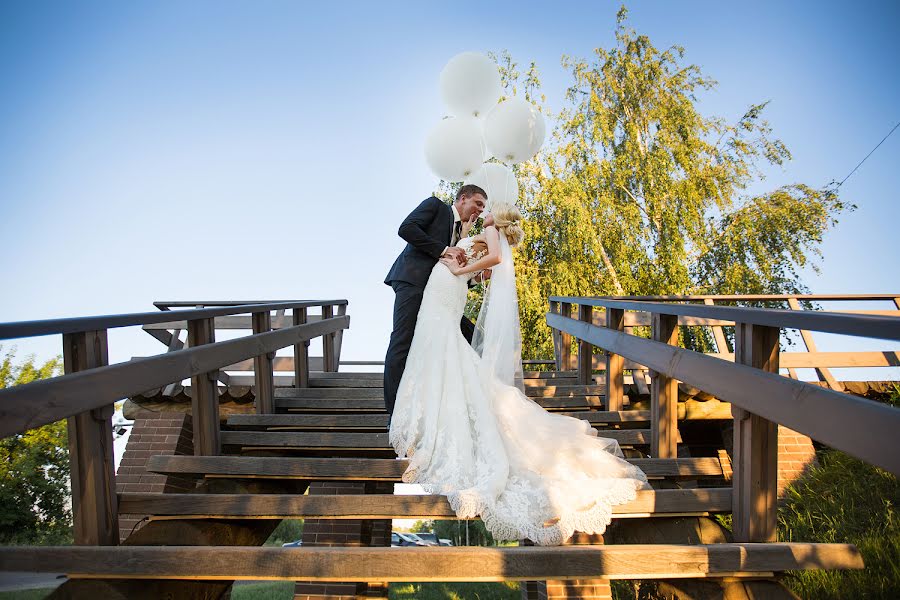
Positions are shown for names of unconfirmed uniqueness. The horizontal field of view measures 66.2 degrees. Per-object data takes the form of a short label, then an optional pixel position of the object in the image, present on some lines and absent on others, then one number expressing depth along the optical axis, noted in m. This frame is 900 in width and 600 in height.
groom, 4.57
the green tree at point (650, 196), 15.70
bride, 3.03
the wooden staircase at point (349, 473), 2.47
